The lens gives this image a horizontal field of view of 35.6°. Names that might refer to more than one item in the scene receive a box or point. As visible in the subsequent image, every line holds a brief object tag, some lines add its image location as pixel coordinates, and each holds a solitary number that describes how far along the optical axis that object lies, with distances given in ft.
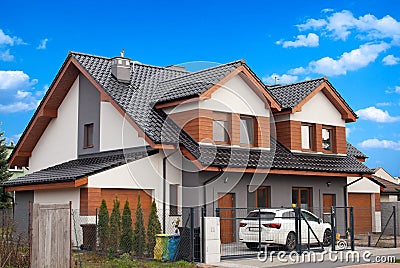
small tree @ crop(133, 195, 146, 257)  65.62
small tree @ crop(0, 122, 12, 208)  141.28
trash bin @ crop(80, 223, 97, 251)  71.84
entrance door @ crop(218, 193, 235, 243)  79.00
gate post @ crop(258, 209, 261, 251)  67.92
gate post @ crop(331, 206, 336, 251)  72.84
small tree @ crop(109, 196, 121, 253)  70.13
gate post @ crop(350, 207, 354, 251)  74.90
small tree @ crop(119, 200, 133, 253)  68.76
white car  70.74
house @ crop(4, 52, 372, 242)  78.07
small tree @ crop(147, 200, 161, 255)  66.85
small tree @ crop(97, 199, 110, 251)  70.69
